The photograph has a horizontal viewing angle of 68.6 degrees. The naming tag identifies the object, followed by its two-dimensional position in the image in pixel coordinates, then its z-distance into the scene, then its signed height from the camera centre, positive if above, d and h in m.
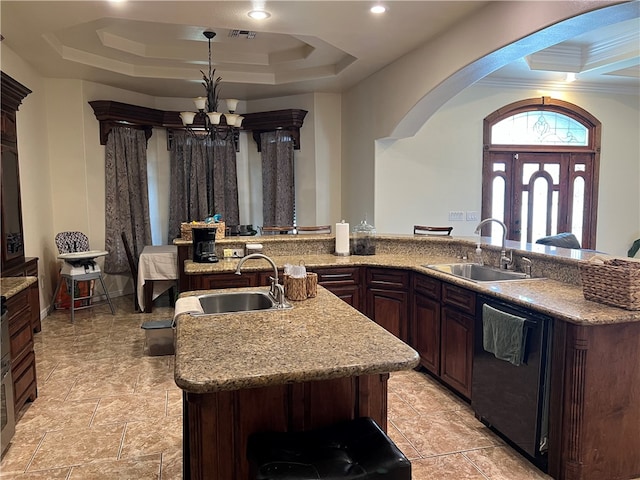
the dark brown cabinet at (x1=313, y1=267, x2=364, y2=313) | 3.91 -0.73
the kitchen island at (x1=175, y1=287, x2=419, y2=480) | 1.55 -0.60
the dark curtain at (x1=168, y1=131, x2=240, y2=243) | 6.86 +0.25
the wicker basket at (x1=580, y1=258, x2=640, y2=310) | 2.29 -0.45
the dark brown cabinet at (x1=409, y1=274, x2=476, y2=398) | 3.12 -0.98
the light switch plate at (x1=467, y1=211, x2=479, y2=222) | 6.06 -0.29
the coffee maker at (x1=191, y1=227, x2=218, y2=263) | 3.94 -0.41
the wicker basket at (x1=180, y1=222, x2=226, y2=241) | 4.27 -0.31
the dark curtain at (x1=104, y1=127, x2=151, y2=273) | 6.16 +0.01
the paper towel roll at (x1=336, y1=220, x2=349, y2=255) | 4.30 -0.42
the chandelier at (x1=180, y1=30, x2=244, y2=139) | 4.86 +0.91
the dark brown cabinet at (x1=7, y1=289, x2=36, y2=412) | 2.89 -0.98
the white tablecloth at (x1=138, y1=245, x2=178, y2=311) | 5.35 -0.82
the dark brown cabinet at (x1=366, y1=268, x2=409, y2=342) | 3.86 -0.87
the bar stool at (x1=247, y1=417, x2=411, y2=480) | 1.40 -0.82
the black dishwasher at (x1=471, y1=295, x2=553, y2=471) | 2.41 -1.05
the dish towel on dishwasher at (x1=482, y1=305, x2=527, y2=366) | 2.49 -0.78
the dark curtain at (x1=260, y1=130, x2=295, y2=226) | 6.79 +0.26
